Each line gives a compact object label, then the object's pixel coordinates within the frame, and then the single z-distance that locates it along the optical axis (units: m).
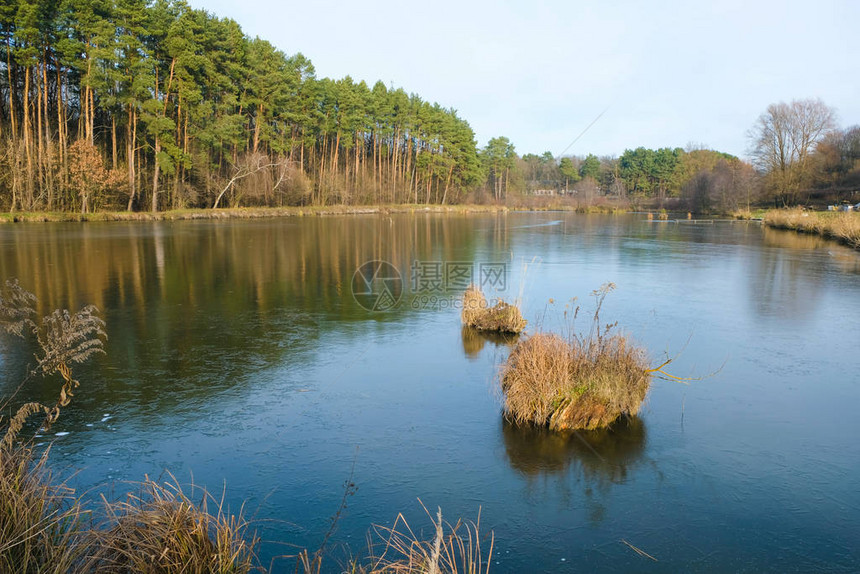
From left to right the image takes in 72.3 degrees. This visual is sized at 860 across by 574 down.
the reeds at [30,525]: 3.13
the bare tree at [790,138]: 53.97
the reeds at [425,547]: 3.48
